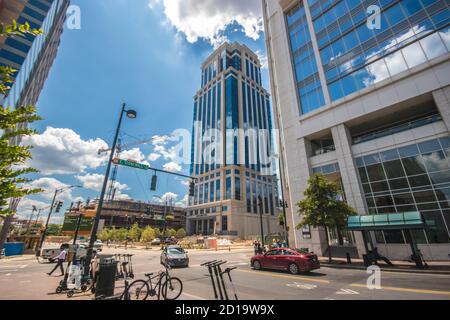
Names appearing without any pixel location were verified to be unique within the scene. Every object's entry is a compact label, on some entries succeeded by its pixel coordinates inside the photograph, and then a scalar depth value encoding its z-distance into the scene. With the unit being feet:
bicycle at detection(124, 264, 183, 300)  25.36
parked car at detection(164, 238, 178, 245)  162.05
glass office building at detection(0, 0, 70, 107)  86.89
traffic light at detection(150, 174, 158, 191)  47.91
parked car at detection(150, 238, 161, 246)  168.45
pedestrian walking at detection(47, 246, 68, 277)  41.81
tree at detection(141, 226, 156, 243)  170.91
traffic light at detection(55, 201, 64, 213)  95.87
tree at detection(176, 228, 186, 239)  237.45
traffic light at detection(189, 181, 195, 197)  55.57
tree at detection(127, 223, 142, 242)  187.29
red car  43.49
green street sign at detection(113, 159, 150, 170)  48.61
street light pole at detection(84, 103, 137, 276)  31.58
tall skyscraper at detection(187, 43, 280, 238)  255.09
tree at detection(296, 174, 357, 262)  62.64
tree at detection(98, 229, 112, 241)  203.86
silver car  57.11
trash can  25.57
